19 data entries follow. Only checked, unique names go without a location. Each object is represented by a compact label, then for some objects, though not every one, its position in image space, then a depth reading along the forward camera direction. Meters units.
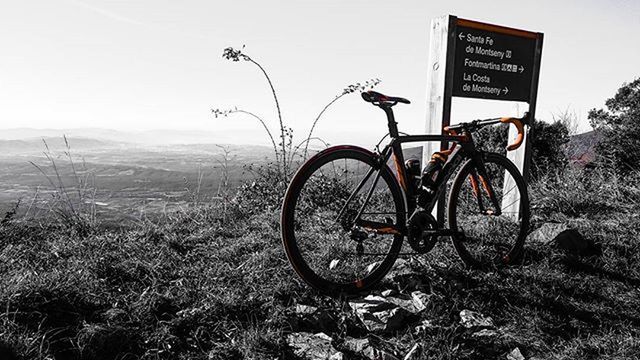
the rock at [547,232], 4.33
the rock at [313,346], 2.46
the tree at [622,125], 13.85
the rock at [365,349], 2.48
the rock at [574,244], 4.24
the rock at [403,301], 2.96
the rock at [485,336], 2.73
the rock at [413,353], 2.50
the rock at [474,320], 2.85
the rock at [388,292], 3.15
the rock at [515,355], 2.60
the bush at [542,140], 9.04
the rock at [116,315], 2.62
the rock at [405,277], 3.29
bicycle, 3.07
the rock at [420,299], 2.98
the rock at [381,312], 2.79
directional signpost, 4.47
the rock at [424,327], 2.72
